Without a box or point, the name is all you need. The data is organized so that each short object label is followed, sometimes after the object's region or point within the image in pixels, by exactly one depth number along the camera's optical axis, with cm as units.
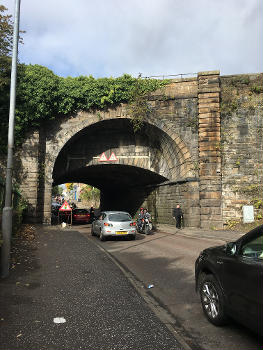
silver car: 1338
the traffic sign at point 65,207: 1889
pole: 627
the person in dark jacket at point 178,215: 1872
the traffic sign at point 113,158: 2266
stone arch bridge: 1845
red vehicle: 2639
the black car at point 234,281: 315
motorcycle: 1653
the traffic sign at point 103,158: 2269
